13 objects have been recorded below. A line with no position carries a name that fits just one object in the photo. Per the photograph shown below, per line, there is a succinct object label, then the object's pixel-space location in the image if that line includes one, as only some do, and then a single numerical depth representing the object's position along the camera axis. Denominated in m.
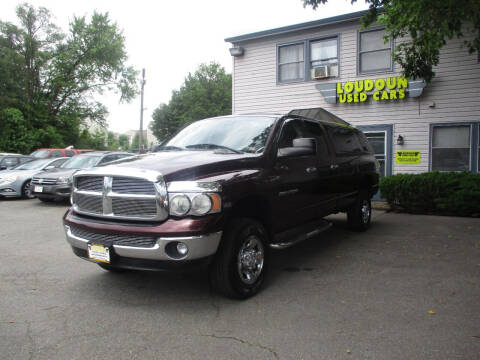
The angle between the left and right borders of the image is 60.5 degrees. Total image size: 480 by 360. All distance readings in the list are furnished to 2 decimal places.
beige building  11.24
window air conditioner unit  12.90
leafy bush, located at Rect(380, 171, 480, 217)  9.27
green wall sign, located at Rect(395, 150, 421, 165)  11.77
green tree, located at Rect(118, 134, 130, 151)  112.29
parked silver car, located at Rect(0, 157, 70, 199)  12.67
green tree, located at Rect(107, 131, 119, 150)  55.06
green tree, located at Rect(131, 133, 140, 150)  99.15
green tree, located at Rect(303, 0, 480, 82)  6.27
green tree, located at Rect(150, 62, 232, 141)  55.72
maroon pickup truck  3.61
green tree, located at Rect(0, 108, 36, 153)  25.52
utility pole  29.66
